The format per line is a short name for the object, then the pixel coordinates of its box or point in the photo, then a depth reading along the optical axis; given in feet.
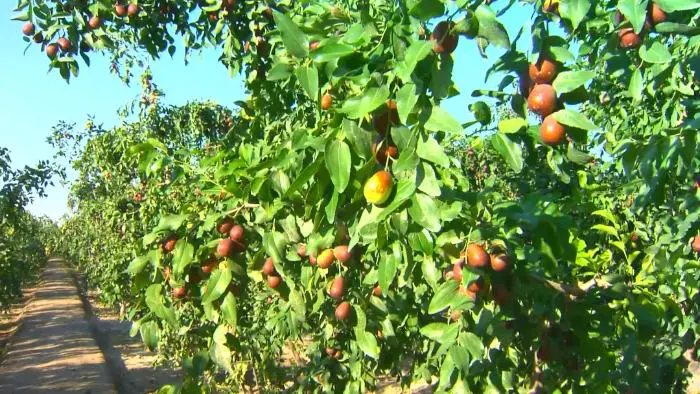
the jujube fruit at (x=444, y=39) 3.41
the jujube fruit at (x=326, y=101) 4.95
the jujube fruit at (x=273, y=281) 5.21
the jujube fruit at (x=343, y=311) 5.73
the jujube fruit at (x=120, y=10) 8.59
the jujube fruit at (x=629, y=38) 4.16
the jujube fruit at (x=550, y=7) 4.46
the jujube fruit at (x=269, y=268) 5.24
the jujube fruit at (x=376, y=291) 6.36
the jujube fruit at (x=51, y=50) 8.41
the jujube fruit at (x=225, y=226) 5.15
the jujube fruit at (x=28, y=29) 8.36
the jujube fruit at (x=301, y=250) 5.81
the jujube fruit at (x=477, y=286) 4.15
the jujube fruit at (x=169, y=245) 5.24
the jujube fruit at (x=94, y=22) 8.38
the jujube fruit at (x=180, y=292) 5.30
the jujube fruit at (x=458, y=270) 4.30
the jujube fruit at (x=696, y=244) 7.98
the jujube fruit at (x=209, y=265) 5.14
